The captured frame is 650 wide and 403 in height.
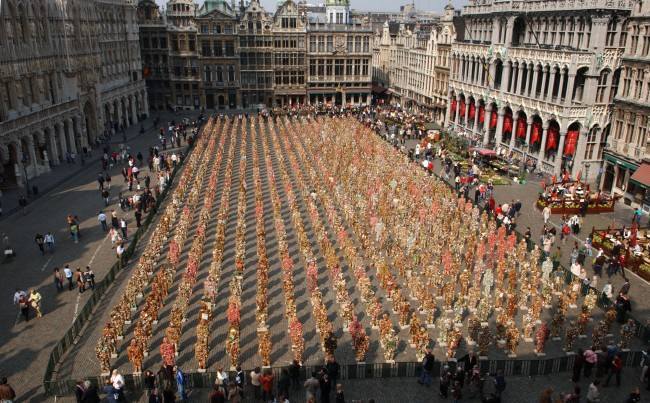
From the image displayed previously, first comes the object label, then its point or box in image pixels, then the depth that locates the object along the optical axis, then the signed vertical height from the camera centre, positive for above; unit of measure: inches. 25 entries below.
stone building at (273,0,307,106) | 3284.9 -50.1
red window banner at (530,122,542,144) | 1927.9 -313.7
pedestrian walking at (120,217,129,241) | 1264.1 -436.8
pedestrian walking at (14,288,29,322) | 903.1 -433.4
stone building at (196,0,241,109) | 3186.5 -67.4
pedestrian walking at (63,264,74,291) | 1014.4 -435.0
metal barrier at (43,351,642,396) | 725.3 -453.2
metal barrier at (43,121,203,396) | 714.2 -446.3
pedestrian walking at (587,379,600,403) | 674.8 -435.8
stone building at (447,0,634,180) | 1684.3 -109.7
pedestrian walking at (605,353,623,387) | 735.7 -443.5
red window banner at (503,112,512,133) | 2129.4 -306.7
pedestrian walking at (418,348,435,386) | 730.8 -441.5
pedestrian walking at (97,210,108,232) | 1330.0 -433.8
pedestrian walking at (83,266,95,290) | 1007.0 -440.3
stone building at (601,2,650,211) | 1465.3 -210.3
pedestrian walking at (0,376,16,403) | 671.1 -433.4
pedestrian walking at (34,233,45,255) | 1168.2 -427.6
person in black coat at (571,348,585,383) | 746.8 -441.9
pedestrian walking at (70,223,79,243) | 1240.7 -431.5
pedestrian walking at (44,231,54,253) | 1185.7 -437.4
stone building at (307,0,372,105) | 3388.3 -107.3
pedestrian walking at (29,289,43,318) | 914.1 -435.7
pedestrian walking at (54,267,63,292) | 994.1 -434.6
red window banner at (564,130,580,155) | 1775.3 -317.9
